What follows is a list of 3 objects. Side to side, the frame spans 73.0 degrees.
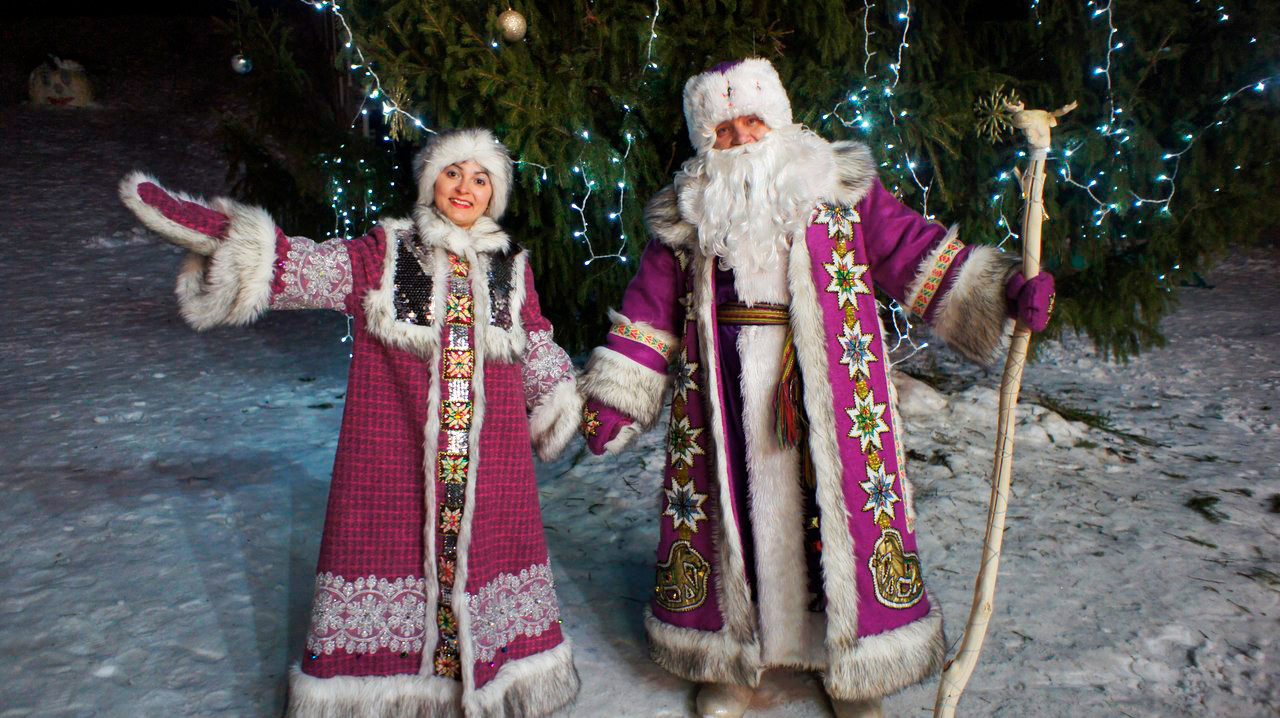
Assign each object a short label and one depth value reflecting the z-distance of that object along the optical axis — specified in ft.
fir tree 12.31
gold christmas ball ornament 11.43
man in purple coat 7.39
